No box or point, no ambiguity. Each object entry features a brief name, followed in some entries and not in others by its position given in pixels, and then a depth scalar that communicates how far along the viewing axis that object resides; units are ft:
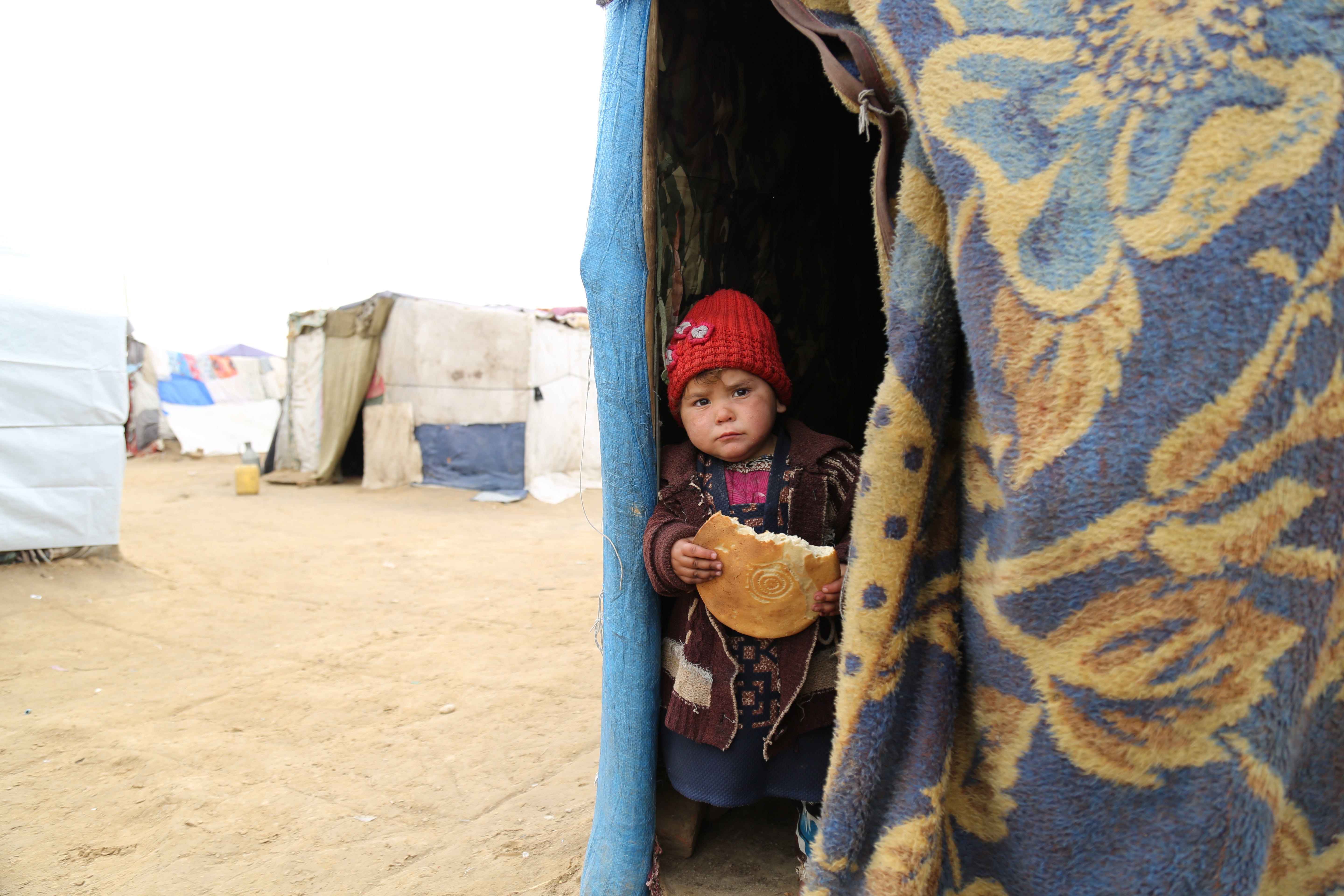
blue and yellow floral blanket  2.22
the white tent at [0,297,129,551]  15.49
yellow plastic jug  31.58
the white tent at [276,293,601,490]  31.12
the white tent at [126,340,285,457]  48.67
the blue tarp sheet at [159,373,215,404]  51.06
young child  4.87
